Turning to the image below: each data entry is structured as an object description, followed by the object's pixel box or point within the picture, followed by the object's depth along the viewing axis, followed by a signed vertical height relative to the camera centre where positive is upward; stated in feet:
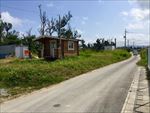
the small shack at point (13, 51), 62.49 +0.43
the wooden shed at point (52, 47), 56.43 +2.18
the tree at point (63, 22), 108.82 +27.65
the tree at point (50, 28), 106.48 +21.24
